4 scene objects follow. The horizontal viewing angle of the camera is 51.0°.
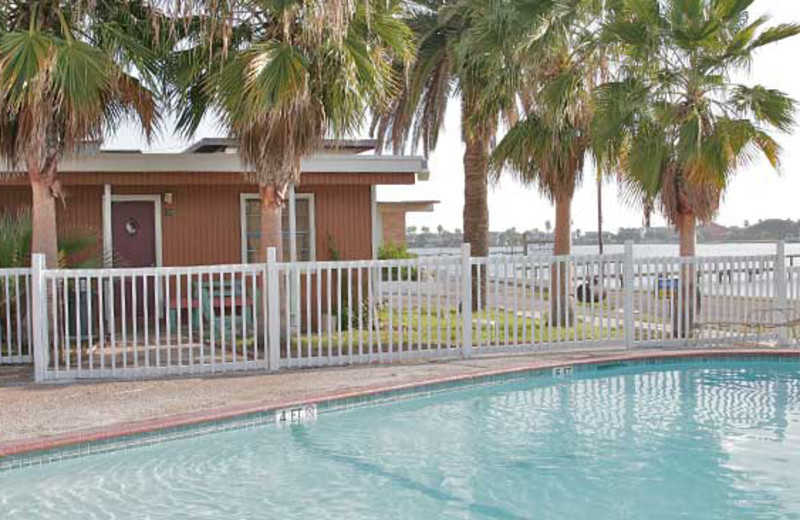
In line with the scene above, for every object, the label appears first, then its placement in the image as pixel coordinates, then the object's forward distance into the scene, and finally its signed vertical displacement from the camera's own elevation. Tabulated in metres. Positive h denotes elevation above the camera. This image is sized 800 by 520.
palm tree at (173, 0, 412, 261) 9.97 +2.10
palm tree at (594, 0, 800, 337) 11.62 +2.01
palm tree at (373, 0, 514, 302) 14.50 +2.73
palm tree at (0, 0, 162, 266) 9.10 +1.90
